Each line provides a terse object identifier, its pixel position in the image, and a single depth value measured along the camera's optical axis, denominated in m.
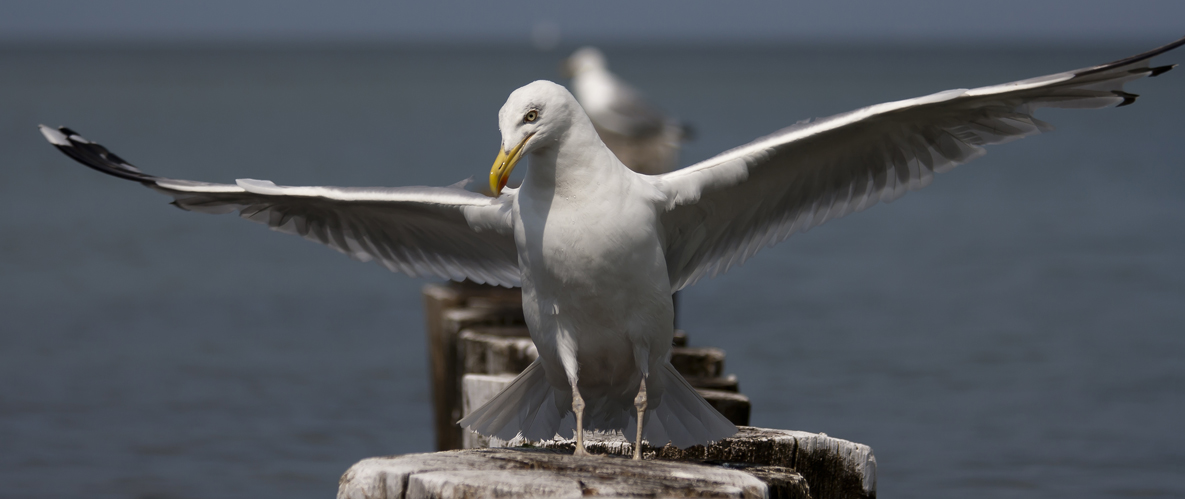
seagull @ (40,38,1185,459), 9.17
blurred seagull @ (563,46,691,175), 31.81
